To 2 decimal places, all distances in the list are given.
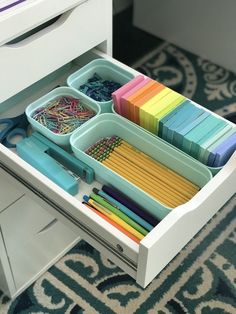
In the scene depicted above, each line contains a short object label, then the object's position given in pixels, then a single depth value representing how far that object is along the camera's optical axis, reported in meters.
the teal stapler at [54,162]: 0.75
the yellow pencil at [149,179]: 0.75
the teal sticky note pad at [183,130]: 0.77
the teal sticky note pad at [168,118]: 0.78
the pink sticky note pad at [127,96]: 0.82
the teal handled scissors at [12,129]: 0.84
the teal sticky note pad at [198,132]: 0.76
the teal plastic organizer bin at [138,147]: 0.73
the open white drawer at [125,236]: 0.64
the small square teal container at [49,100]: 0.81
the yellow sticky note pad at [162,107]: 0.79
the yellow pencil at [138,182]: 0.73
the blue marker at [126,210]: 0.72
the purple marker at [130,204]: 0.72
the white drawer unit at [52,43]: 0.78
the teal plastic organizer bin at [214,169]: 0.74
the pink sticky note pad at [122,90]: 0.82
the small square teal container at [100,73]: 0.91
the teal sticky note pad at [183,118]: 0.78
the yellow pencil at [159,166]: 0.77
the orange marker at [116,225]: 0.69
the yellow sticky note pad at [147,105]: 0.80
